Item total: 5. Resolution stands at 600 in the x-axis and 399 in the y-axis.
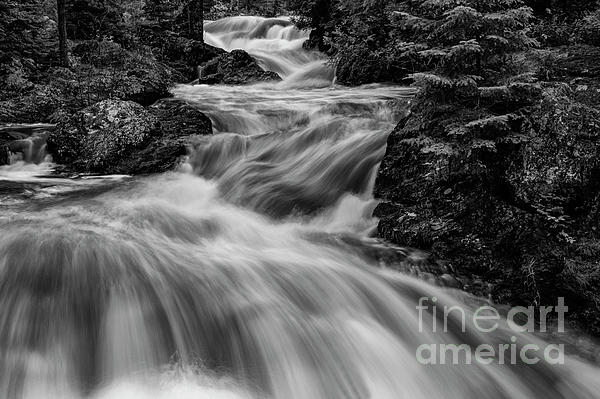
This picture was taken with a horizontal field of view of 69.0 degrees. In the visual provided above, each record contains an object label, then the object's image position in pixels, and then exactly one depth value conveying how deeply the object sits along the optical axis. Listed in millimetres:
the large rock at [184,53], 17375
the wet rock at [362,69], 13367
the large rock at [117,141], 8570
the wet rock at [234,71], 15773
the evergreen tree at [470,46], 5105
